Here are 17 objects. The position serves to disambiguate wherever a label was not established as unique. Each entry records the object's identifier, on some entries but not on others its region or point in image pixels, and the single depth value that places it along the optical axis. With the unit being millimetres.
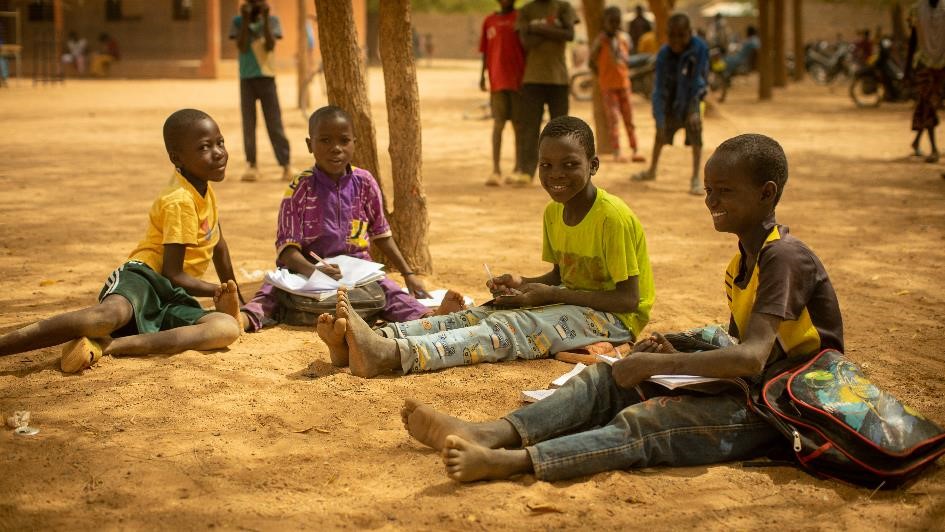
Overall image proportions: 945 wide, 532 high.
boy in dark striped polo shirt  2977
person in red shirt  9523
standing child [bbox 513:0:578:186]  9312
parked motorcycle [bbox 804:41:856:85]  25781
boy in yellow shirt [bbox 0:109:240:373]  4230
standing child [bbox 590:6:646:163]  11328
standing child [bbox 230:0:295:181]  9578
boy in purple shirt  4867
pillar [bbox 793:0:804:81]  25534
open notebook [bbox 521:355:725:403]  3039
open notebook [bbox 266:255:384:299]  4770
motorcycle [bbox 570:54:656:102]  17844
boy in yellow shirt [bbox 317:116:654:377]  3996
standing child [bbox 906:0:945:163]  10133
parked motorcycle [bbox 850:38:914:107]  18203
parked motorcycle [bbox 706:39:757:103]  19862
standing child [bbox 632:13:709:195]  9039
